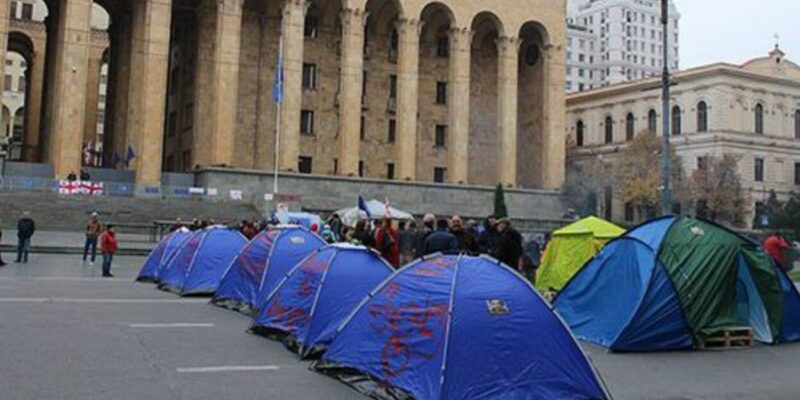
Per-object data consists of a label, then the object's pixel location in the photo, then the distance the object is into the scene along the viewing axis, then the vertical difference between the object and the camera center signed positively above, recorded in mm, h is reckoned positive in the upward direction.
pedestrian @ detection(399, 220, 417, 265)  18875 -268
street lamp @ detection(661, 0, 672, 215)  20894 +3030
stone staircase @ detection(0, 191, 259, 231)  36094 +779
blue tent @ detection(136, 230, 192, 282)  18844 -744
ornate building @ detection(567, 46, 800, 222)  63000 +10779
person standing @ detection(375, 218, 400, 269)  15188 -206
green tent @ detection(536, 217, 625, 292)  17234 -216
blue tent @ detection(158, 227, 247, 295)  16688 -755
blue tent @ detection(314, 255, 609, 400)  7617 -1125
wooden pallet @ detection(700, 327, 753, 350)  11781 -1497
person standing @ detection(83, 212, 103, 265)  23219 -247
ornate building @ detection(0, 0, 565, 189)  41875 +9111
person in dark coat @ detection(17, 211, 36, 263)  22266 -318
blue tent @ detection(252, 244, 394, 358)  10164 -908
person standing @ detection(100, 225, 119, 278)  20359 -622
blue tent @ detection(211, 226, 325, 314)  13352 -565
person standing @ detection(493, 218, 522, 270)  13703 -165
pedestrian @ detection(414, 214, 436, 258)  14162 +80
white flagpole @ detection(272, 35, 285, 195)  41750 +4568
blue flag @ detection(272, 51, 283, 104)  38812 +7399
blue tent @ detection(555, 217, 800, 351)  11516 -781
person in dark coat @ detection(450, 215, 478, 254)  13555 +3
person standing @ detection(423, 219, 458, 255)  12320 -128
